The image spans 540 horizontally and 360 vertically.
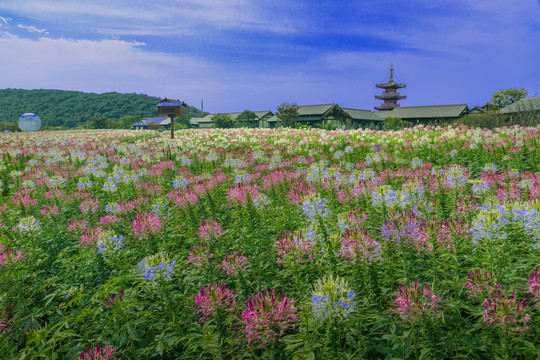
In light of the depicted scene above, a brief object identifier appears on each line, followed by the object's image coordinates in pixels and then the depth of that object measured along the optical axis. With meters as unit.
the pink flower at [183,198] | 6.06
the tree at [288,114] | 49.31
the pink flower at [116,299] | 2.99
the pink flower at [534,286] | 2.29
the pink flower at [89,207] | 6.26
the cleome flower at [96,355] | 2.19
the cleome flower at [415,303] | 2.20
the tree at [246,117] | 64.31
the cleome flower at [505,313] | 2.13
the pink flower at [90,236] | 4.27
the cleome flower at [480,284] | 2.46
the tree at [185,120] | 82.81
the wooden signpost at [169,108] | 23.47
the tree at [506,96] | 51.83
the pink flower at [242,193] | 5.59
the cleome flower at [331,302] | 2.30
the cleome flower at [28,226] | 4.94
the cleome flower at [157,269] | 3.07
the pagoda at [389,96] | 108.75
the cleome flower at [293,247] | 3.21
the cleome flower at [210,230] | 3.98
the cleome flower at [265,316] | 2.19
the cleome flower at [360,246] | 2.98
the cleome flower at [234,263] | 3.29
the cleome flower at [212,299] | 2.60
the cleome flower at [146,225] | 4.37
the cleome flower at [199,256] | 3.48
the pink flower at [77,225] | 5.13
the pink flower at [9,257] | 3.98
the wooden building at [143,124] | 86.38
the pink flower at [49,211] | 6.59
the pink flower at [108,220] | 5.36
